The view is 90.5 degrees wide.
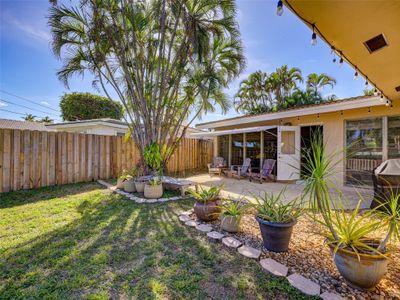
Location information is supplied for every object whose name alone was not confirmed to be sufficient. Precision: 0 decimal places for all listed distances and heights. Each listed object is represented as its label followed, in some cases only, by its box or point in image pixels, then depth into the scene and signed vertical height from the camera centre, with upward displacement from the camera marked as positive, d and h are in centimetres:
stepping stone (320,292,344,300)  207 -153
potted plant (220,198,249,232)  366 -123
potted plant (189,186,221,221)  414 -116
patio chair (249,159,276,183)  944 -101
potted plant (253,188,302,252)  295 -108
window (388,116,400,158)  664 +50
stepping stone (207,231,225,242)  347 -152
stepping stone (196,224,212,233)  381 -152
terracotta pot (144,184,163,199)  597 -124
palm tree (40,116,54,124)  3859 +596
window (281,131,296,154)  937 +48
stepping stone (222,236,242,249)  322 -153
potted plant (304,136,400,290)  210 -104
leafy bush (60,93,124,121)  2520 +558
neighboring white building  1302 +159
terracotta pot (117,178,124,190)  719 -121
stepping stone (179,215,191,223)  433 -152
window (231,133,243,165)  1230 +11
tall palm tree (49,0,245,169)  680 +373
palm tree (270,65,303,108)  2052 +742
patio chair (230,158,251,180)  1019 -106
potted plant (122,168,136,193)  685 -121
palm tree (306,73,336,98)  1997 +710
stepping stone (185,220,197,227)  407 -152
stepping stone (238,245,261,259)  293 -154
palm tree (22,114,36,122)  3549 +590
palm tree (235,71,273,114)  2231 +662
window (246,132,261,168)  1137 +23
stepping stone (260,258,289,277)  252 -154
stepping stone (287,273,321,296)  218 -154
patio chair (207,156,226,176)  1138 -92
